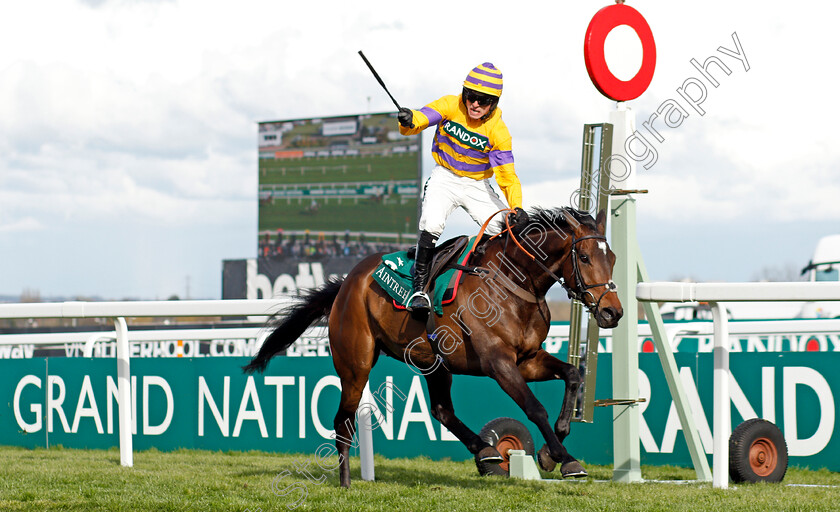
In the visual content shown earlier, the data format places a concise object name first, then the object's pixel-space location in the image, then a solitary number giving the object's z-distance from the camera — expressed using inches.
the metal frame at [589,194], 226.8
